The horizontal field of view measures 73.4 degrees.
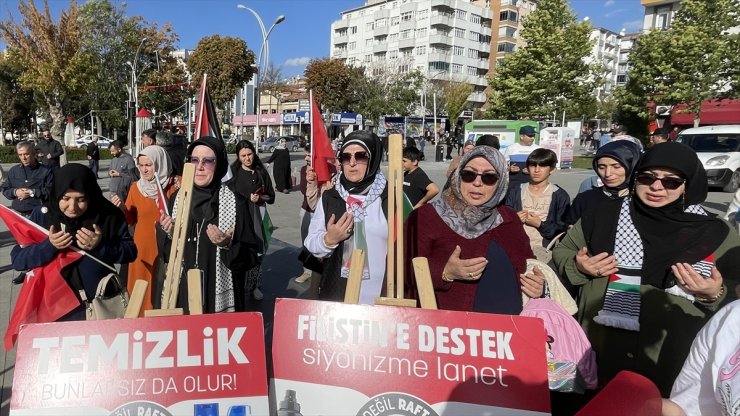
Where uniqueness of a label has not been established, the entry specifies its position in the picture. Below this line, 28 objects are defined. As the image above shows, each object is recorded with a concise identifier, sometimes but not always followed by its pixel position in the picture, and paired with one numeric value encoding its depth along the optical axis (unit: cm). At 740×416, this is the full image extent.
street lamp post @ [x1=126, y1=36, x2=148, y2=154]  2831
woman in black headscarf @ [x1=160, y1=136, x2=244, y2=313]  294
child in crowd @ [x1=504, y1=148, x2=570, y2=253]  415
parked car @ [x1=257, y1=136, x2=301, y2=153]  3816
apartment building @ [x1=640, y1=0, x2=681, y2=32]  5041
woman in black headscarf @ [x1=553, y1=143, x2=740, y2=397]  220
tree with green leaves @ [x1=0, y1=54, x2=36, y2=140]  4369
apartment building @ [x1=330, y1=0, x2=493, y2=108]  6662
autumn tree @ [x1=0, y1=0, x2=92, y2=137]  2403
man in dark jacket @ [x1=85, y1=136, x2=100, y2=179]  1489
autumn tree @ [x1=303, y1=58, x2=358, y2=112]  4809
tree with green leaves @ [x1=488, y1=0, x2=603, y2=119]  2955
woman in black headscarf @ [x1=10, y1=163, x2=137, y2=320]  268
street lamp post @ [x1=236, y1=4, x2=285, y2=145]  2581
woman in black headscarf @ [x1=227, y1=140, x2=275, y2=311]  551
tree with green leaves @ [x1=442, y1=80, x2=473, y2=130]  5694
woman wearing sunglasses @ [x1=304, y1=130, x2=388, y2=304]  276
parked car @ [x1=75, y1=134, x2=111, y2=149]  3890
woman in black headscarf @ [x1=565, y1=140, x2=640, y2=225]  350
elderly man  650
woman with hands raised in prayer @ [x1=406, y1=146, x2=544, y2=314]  232
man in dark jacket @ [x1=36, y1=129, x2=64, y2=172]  987
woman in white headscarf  376
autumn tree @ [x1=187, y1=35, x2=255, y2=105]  3913
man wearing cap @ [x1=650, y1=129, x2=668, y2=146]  722
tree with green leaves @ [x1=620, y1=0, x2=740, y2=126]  2300
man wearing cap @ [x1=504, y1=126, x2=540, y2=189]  684
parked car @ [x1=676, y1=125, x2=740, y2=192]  1562
